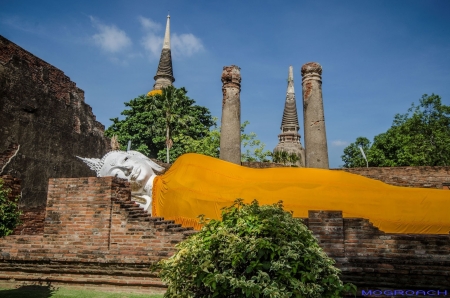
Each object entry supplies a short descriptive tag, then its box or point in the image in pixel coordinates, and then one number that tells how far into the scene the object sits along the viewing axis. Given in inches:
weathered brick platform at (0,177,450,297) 210.8
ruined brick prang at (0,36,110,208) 486.3
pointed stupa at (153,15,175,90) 1534.2
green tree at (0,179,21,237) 218.0
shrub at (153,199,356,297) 136.4
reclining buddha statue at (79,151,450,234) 276.8
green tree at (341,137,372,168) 1125.1
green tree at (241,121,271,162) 1174.3
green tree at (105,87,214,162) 1017.9
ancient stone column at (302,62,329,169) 395.3
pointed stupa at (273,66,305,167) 1185.5
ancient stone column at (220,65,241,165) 420.5
